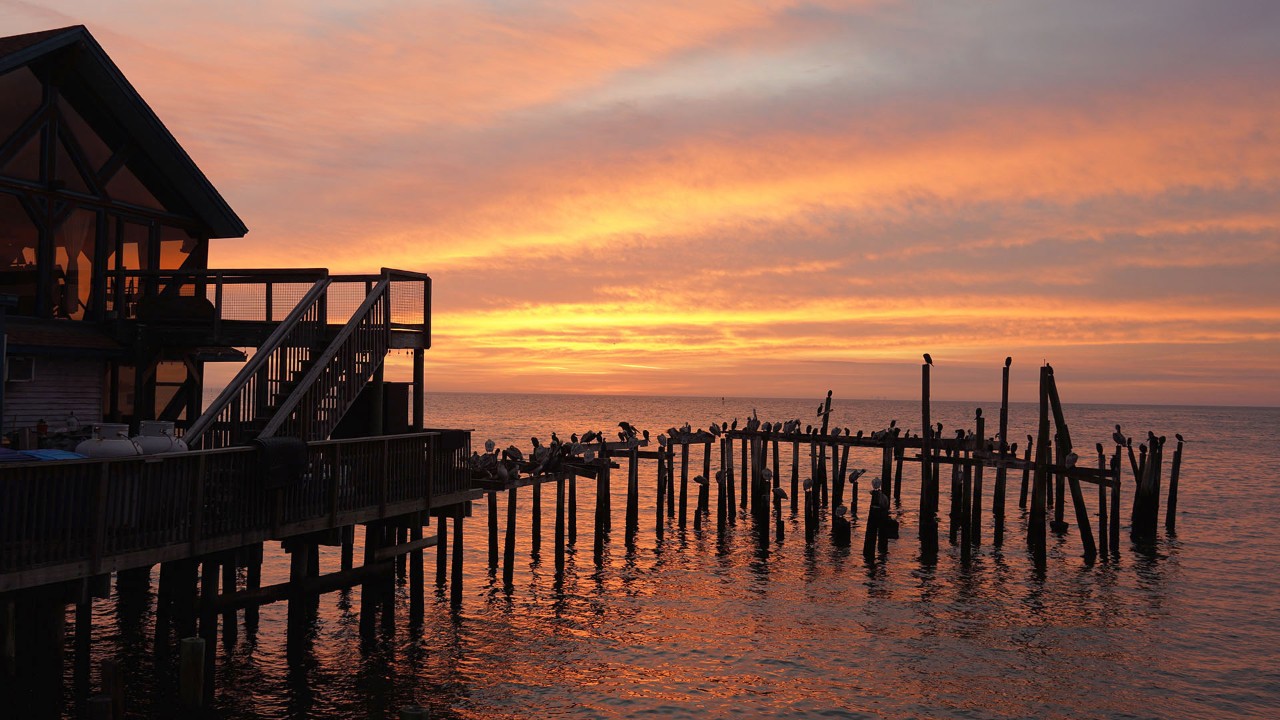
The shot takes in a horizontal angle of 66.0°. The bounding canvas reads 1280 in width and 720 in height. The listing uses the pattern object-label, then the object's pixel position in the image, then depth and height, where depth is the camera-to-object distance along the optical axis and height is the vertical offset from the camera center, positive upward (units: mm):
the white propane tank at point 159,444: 14586 -968
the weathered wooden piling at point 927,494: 31016 -3255
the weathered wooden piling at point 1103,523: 31477 -4169
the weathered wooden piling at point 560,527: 28094 -4114
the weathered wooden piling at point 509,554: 26158 -4495
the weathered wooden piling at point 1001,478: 31161 -2714
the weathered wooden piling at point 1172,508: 38691 -4339
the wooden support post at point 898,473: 42384 -3788
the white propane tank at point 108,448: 13703 -982
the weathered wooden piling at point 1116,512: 32231 -3852
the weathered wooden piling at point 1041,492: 29406 -2927
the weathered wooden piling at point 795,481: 43112 -4030
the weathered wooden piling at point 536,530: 29750 -4477
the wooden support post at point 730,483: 38844 -3730
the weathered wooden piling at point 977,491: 32906 -3367
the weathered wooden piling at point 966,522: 30341 -3981
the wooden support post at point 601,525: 30656 -4331
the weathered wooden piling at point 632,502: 32656 -3908
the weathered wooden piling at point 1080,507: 30500 -3446
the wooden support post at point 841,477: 41812 -3685
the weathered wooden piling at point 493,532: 26978 -4235
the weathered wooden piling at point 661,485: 35350 -3660
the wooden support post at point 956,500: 33556 -3880
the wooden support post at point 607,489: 31105 -3230
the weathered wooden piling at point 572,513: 30995 -4159
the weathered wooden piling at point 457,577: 24312 -4798
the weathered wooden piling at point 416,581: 21172 -4270
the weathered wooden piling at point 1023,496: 44825 -4784
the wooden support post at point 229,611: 16469 -4068
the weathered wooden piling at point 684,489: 37522 -3877
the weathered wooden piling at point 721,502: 36375 -4255
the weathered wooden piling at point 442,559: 24841 -4683
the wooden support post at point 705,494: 38062 -4119
